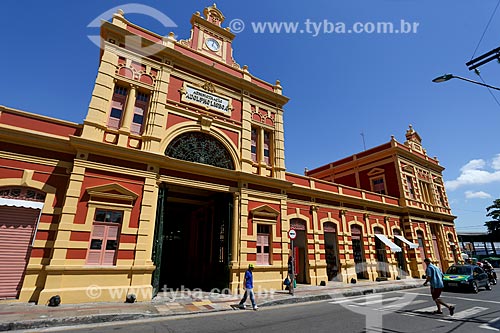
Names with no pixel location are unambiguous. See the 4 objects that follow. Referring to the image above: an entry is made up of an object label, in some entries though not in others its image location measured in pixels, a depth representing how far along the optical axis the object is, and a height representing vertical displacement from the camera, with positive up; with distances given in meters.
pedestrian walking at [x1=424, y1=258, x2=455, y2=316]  8.22 -0.92
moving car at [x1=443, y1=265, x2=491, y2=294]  13.18 -1.28
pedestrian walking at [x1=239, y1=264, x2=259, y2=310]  8.68 -1.23
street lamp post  7.38 +5.17
